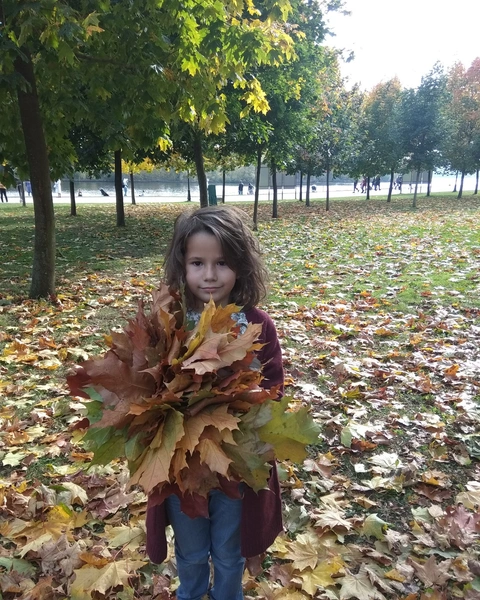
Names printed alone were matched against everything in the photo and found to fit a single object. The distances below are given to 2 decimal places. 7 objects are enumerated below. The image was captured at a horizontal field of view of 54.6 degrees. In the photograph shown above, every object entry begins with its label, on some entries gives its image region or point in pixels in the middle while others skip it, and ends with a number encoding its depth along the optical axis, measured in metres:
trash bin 20.05
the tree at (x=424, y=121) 23.28
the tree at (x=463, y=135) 28.41
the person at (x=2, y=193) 29.99
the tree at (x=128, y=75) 5.51
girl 1.64
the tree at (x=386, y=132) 24.83
